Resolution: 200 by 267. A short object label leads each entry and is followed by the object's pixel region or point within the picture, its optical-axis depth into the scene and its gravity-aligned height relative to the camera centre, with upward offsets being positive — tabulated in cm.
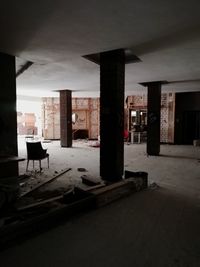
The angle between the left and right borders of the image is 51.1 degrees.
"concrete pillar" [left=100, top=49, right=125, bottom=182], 421 +18
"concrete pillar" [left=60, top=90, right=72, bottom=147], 962 +22
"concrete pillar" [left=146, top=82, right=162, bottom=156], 752 +17
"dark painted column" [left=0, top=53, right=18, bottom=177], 407 +19
